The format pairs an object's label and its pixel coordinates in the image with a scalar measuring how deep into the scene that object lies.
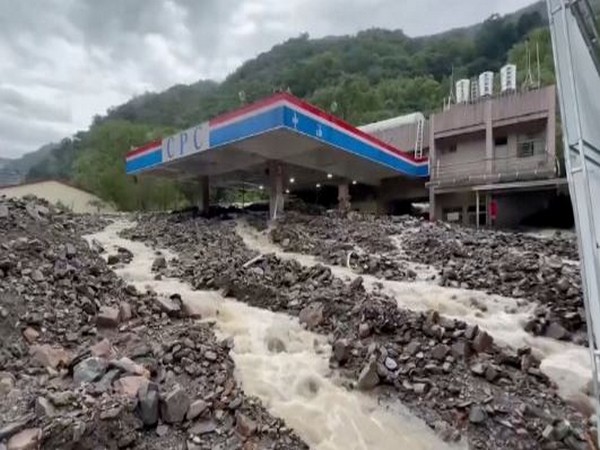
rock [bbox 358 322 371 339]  6.13
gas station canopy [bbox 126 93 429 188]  13.55
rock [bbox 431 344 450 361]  5.51
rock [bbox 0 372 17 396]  4.24
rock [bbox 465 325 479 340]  5.81
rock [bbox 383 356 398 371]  5.37
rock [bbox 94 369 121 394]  4.36
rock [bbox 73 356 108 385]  4.53
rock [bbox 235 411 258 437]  4.32
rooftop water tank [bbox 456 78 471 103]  21.50
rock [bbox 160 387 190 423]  4.29
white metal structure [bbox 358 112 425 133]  24.44
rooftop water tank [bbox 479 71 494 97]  20.38
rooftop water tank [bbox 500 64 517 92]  19.81
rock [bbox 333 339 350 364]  5.61
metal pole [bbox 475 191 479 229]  19.22
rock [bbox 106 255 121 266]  10.08
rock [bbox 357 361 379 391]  5.15
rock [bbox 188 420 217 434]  4.26
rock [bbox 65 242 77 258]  7.82
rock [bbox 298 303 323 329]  6.75
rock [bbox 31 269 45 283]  6.37
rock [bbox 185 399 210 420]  4.36
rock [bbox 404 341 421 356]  5.61
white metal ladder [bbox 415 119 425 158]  23.38
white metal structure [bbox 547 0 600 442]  3.35
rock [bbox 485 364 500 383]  5.21
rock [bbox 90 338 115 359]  5.02
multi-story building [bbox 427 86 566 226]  17.97
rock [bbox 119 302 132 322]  6.14
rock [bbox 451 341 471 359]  5.55
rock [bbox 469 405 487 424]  4.63
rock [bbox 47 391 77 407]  4.04
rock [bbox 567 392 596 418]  4.87
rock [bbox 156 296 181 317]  6.62
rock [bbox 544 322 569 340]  6.39
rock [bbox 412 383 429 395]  5.03
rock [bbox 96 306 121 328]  5.89
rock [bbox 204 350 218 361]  5.30
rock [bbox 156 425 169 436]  4.16
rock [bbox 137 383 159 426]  4.22
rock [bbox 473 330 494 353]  5.71
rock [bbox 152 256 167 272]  10.12
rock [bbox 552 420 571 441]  4.38
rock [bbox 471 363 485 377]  5.28
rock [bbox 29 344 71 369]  4.78
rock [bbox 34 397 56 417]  3.88
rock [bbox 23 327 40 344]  5.11
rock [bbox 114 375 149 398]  4.33
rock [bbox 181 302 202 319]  6.78
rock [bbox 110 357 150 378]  4.68
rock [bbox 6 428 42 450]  3.56
